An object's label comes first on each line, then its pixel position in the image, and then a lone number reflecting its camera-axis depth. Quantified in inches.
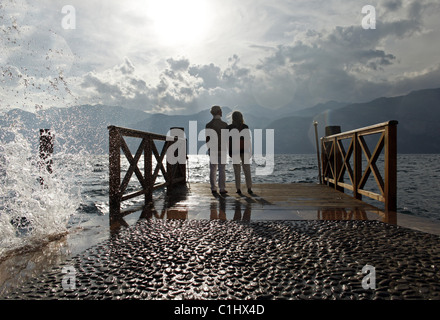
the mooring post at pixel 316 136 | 356.4
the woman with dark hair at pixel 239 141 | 247.4
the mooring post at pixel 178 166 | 313.9
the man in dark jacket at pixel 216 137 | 249.1
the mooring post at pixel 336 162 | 296.3
